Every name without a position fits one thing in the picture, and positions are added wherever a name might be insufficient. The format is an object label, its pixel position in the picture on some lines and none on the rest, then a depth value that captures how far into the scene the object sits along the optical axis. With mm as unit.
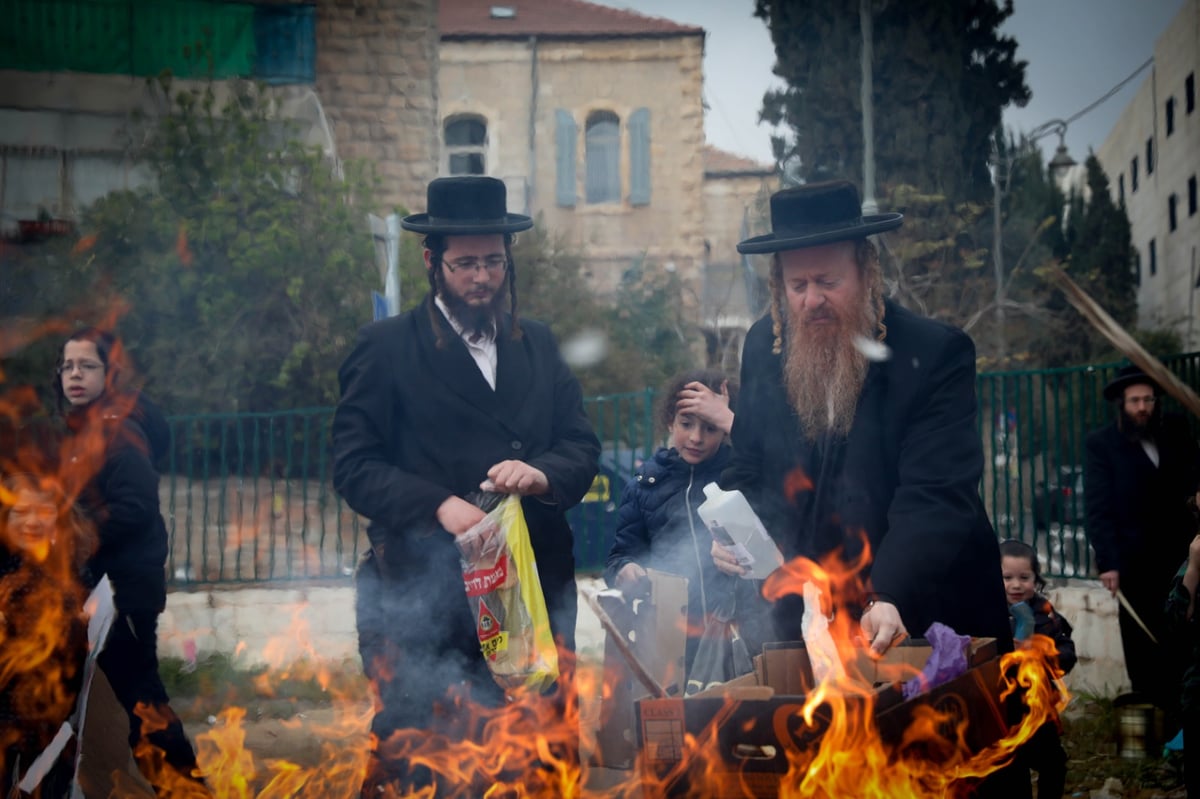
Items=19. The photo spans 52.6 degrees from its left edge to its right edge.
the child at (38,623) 4223
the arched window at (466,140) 25547
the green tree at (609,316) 19950
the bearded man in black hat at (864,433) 3365
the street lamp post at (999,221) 17833
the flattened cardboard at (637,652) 5219
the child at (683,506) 5438
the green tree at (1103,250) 27656
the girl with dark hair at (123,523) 4992
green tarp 16969
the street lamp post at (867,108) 13531
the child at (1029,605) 5691
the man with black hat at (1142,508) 7156
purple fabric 3008
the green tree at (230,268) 13094
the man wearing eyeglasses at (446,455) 4043
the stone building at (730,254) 24484
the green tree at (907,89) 20453
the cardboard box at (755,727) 2777
